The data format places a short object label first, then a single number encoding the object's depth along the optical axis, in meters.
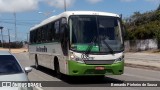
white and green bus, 9.42
